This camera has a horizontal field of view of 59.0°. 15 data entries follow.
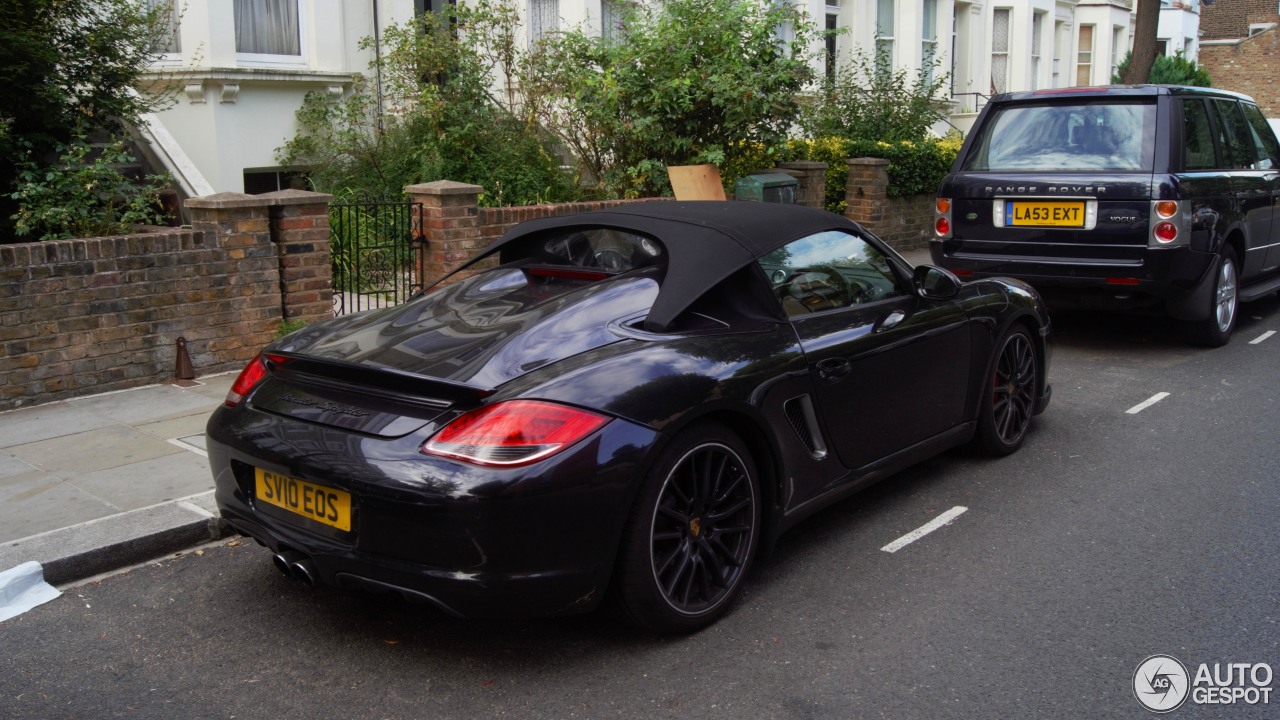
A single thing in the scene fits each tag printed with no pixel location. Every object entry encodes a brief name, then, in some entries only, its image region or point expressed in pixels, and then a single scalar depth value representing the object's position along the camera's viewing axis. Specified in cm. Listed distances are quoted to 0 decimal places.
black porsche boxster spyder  345
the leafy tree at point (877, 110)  1584
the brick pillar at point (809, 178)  1266
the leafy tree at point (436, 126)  1172
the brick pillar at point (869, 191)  1341
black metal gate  863
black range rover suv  808
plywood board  1087
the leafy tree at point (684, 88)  1109
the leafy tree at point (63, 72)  725
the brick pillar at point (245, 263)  736
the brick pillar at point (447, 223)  883
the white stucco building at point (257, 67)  1144
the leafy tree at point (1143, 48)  1708
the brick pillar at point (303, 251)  770
